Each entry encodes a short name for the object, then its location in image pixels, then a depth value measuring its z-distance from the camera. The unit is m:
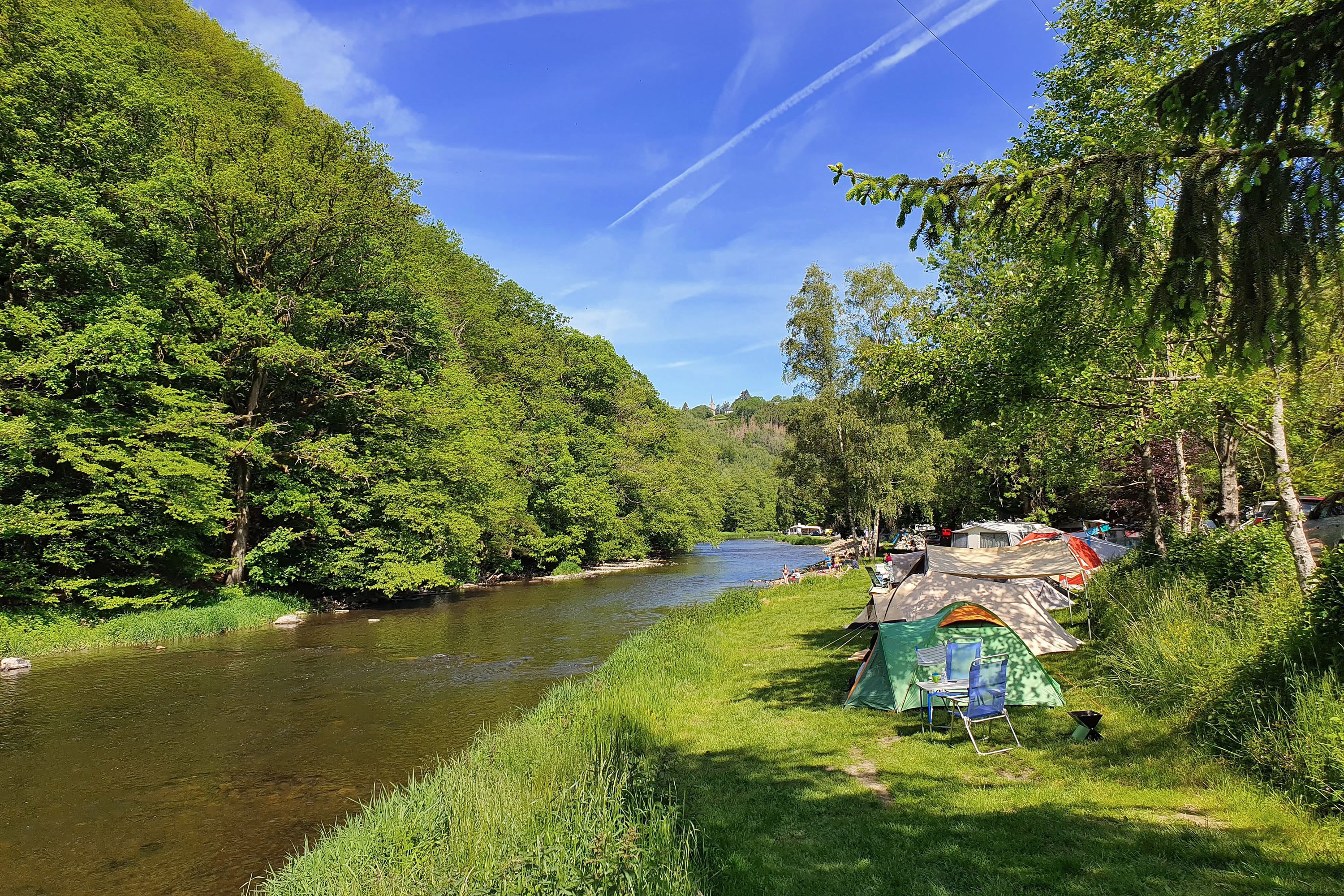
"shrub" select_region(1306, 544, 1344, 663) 6.10
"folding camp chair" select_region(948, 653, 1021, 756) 7.81
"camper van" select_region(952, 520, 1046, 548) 22.20
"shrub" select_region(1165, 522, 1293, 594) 8.88
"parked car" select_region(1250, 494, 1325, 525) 18.52
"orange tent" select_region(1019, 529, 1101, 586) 16.77
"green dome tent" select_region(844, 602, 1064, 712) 9.36
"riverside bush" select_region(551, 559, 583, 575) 36.72
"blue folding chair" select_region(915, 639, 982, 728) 8.51
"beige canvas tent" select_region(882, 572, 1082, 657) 11.84
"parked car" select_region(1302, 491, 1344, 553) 14.49
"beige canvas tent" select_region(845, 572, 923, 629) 12.87
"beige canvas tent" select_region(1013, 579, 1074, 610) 13.75
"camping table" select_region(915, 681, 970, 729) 8.09
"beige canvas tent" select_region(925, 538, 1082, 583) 12.51
